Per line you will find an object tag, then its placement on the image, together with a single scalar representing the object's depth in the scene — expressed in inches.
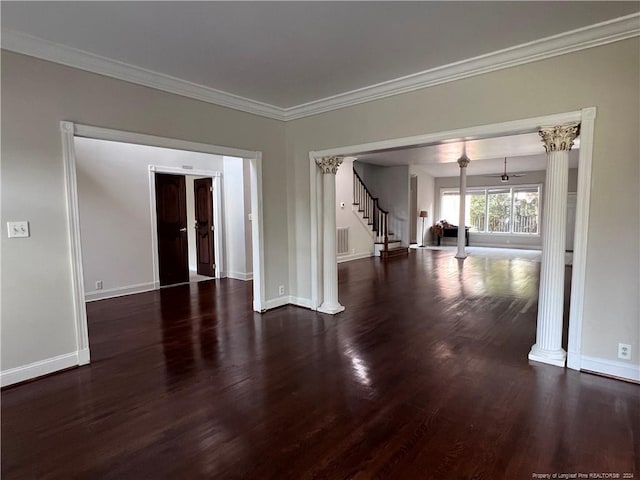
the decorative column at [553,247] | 121.3
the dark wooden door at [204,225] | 295.4
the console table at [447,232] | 530.9
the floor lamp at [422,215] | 514.3
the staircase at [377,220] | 404.5
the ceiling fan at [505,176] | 433.4
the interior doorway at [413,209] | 507.5
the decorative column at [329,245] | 189.5
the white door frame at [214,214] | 249.9
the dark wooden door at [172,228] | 262.5
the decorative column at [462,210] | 393.1
